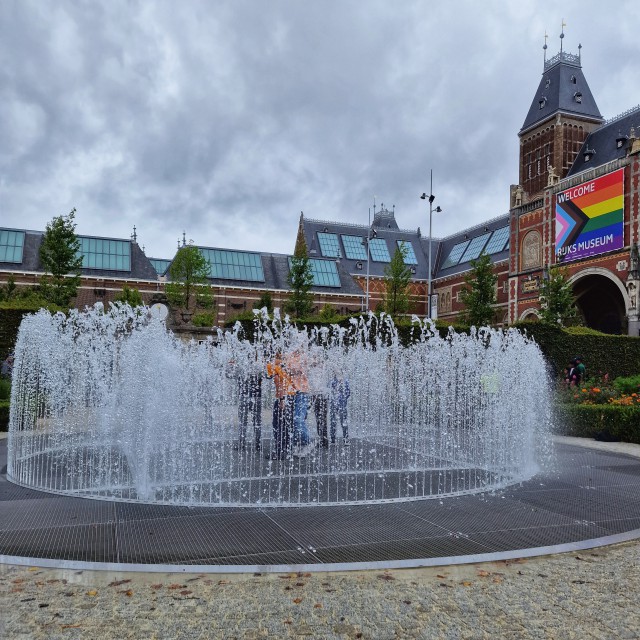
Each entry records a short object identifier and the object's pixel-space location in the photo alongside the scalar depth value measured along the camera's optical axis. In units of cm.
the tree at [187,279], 4006
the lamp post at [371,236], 5775
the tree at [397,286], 4159
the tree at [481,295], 4297
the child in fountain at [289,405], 934
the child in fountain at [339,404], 1209
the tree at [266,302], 4284
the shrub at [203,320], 3250
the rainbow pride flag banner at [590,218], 3450
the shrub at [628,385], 1784
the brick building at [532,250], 3506
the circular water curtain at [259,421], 807
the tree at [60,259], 3184
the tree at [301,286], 4256
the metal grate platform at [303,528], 520
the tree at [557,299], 3378
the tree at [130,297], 3912
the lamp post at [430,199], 3362
